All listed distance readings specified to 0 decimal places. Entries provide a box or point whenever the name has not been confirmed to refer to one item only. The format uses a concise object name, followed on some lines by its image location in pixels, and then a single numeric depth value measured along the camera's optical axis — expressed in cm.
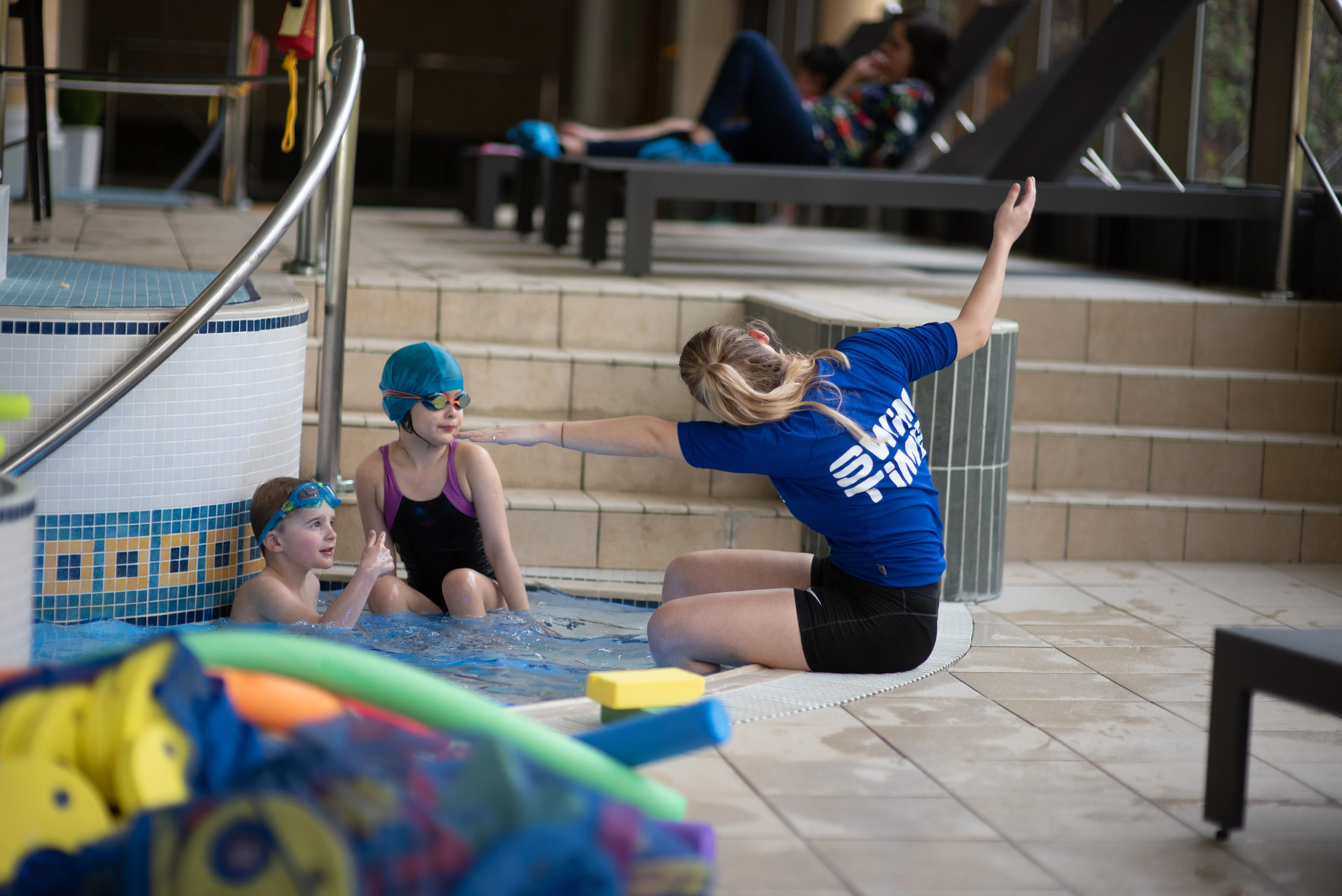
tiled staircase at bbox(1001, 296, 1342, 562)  934
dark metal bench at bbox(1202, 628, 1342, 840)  452
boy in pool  700
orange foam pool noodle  394
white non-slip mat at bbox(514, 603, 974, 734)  559
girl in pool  715
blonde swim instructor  610
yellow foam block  532
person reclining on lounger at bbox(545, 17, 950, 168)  1423
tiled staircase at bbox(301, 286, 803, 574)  848
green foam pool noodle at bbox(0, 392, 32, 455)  381
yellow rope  850
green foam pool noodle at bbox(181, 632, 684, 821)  372
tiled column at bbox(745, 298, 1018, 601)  802
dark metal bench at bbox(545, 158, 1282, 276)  1106
